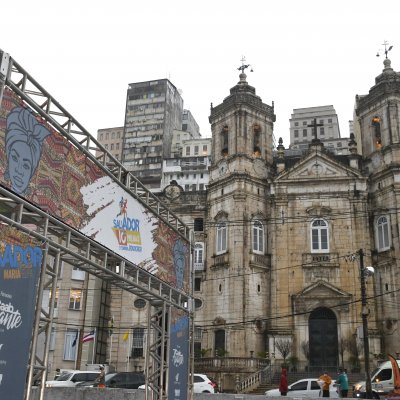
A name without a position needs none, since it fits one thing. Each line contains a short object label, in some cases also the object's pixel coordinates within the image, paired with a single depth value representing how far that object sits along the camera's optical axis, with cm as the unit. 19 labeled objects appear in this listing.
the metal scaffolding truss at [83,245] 1080
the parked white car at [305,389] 2538
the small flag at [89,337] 3488
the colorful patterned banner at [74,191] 1090
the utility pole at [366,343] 2209
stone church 3553
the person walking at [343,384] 2412
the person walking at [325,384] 2333
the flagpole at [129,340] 4006
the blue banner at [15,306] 973
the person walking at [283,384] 2448
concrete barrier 2073
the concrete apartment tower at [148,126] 8462
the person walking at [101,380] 2355
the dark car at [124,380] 2664
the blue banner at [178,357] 1675
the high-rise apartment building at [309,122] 9544
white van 2564
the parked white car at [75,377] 2684
